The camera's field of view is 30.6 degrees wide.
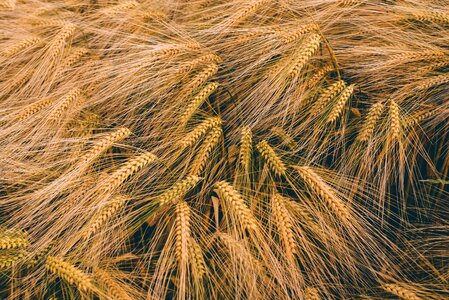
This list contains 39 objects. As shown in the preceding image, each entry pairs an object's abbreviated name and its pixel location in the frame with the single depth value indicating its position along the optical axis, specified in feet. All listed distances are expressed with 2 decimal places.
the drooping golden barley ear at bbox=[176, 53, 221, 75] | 3.62
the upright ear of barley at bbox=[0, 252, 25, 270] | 3.15
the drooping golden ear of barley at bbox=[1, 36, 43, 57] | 3.84
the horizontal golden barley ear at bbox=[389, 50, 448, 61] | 3.51
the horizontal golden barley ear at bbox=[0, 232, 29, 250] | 3.16
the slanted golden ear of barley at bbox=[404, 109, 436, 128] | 3.44
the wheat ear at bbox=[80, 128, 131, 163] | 3.29
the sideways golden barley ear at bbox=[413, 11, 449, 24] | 3.46
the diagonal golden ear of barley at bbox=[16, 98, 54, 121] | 3.63
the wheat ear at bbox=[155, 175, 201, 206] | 3.15
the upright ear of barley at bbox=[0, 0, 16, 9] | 4.30
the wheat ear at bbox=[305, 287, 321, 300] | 3.10
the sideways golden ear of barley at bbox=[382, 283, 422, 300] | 3.02
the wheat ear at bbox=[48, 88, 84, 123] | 3.58
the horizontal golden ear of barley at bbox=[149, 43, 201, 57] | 3.63
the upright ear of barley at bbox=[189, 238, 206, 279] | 3.12
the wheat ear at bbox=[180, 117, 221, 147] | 3.39
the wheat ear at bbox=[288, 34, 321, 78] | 3.39
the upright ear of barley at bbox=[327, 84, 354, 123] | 3.36
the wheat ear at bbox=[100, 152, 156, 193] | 3.21
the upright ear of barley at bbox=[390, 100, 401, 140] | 3.30
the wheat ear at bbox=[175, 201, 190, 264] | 3.06
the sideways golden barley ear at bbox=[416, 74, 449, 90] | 3.42
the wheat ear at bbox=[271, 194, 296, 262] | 3.13
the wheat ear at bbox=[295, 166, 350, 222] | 3.14
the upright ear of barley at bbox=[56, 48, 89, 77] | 3.87
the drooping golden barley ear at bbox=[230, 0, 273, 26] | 3.72
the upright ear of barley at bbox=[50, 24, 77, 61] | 3.90
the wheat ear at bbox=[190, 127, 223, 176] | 3.41
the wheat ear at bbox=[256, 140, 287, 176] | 3.25
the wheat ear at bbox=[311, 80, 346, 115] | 3.48
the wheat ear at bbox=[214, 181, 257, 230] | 3.12
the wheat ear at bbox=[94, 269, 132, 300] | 3.10
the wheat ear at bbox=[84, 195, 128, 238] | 3.14
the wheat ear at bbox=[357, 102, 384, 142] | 3.37
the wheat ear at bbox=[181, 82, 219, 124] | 3.44
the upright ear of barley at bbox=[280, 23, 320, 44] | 3.55
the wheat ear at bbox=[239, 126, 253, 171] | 3.30
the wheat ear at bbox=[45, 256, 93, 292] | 3.01
